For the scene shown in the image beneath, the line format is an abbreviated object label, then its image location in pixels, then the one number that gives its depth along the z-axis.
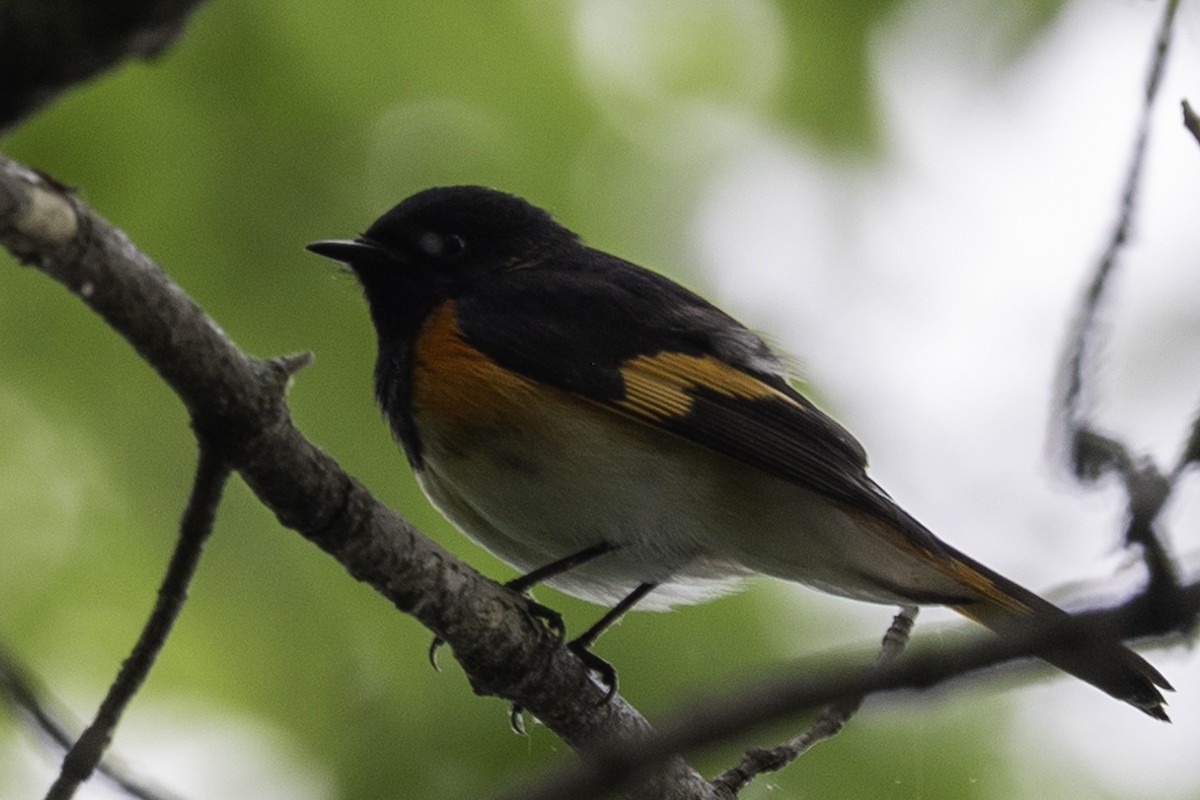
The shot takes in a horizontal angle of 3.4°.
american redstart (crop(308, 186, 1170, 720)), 2.66
